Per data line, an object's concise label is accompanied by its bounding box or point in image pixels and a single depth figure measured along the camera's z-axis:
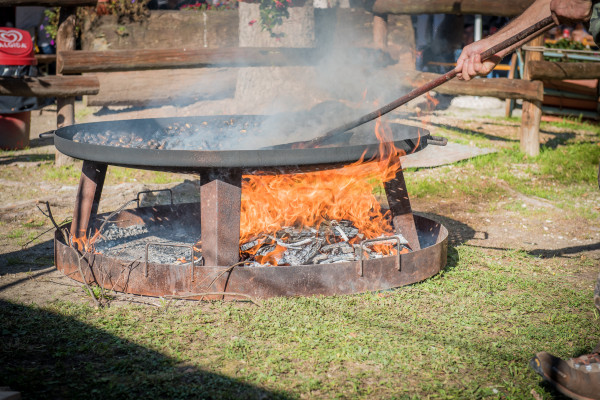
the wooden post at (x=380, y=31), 9.23
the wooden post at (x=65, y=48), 6.32
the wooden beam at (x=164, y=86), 9.28
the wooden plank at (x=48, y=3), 6.06
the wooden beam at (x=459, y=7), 7.60
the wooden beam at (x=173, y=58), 6.27
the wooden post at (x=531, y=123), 7.05
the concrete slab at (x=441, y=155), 6.67
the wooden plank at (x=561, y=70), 7.07
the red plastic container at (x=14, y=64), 6.66
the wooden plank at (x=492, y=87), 6.97
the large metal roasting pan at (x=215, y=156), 2.86
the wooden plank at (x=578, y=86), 9.87
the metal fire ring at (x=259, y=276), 3.10
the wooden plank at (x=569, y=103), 9.98
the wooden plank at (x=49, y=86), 6.12
